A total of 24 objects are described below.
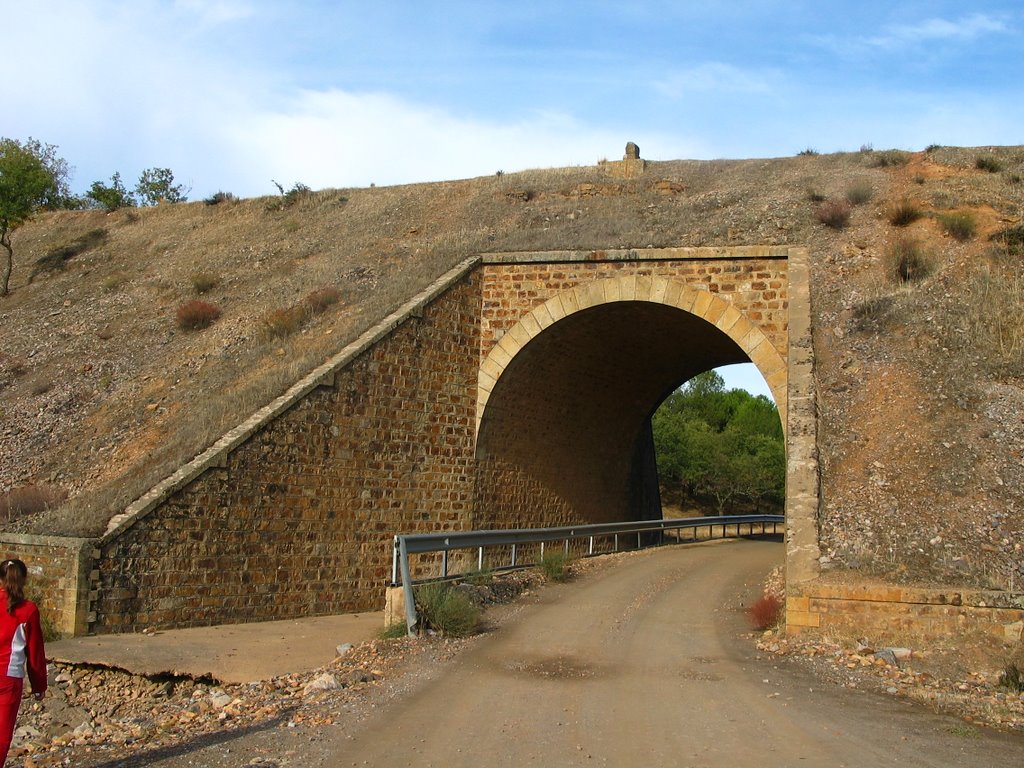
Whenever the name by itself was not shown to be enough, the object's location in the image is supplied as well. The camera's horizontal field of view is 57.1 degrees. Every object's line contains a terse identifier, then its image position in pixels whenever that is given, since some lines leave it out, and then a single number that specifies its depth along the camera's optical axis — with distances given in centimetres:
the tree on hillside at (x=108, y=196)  4160
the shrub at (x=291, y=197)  2862
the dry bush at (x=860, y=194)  1758
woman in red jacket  514
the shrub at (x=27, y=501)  1355
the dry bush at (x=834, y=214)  1650
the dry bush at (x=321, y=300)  1845
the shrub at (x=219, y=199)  3006
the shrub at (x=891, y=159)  2069
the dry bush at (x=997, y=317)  1241
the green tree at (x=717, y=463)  4222
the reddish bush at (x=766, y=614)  1064
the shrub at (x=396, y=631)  966
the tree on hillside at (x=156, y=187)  4553
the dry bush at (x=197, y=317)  2017
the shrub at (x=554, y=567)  1408
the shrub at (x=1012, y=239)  1482
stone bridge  1150
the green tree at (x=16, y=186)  2680
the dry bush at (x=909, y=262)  1466
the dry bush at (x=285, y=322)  1791
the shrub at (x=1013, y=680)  759
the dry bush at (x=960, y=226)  1547
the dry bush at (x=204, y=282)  2242
